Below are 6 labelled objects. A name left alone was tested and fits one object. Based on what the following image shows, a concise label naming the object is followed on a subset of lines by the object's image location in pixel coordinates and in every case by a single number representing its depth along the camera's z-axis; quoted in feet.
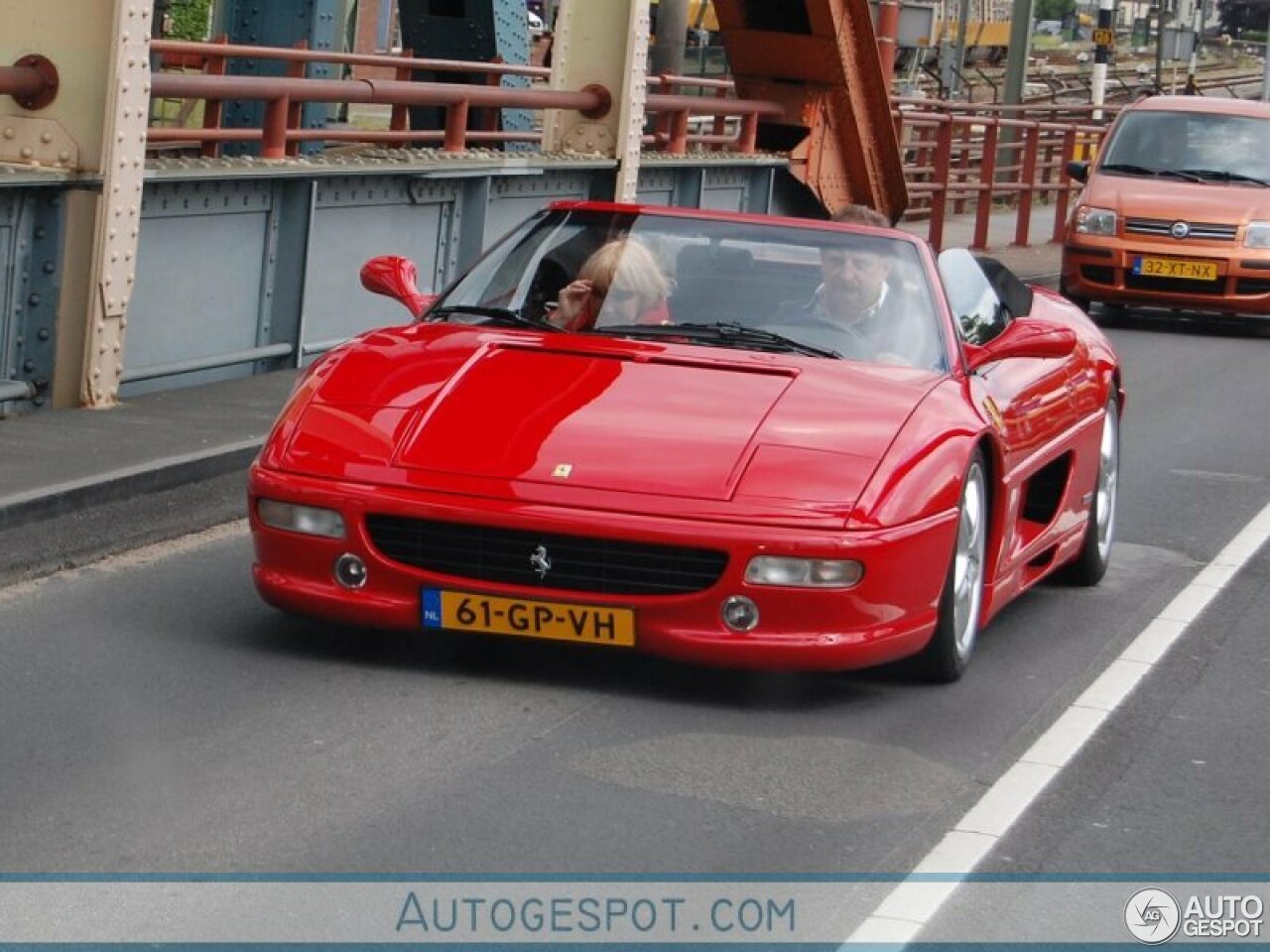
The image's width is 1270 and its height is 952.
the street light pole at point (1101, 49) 145.89
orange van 68.49
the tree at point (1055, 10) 432.25
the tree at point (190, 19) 91.50
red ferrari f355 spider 21.80
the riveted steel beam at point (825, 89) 66.80
